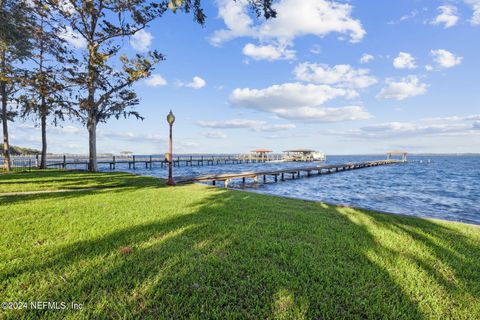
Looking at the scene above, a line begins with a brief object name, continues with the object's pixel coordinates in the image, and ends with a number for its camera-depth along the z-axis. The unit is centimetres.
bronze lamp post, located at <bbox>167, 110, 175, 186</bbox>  1221
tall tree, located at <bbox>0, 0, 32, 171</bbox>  1169
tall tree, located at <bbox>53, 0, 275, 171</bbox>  1497
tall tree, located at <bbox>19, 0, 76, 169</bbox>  1369
